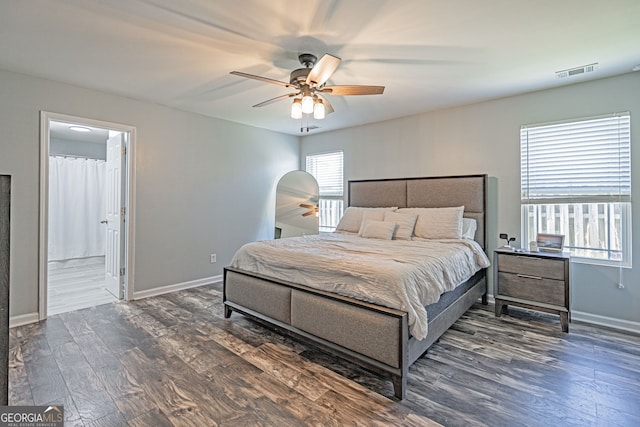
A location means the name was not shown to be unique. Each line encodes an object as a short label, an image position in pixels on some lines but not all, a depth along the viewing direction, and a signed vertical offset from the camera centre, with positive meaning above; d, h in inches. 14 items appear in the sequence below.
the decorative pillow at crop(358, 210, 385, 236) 164.2 -1.0
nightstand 116.7 -26.8
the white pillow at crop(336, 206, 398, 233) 173.9 -2.4
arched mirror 216.8 +4.3
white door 155.7 -1.4
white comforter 82.4 -17.0
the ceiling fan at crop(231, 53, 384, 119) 99.0 +42.8
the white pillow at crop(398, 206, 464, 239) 140.8 -3.8
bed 79.2 -31.6
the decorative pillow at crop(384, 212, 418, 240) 148.2 -4.4
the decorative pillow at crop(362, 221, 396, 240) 148.5 -7.4
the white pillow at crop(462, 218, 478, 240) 144.4 -6.1
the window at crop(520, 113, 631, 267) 120.0 +13.1
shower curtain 229.9 +5.0
